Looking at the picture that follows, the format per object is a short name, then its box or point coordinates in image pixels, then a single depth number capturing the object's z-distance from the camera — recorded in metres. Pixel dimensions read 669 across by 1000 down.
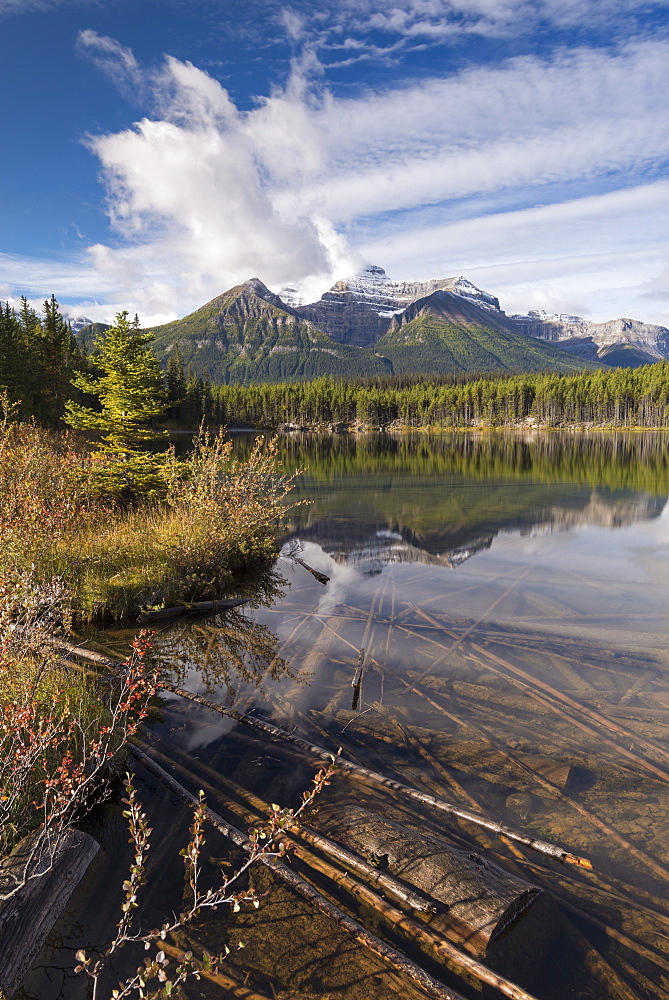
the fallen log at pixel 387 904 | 4.20
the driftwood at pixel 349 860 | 4.82
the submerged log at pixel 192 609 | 13.23
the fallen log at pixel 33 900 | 4.04
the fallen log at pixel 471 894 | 4.64
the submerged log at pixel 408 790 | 5.64
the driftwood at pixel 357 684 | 9.17
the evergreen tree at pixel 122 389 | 23.39
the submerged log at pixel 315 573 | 17.22
